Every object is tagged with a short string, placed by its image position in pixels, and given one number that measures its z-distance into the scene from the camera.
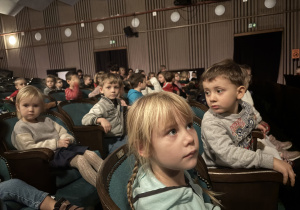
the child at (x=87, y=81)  6.50
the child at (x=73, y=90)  4.13
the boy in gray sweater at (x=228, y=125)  1.29
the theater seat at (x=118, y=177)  0.77
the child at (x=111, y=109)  2.60
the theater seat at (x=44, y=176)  1.69
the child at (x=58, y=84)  5.86
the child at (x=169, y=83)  4.86
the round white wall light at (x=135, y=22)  10.28
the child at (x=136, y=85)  3.53
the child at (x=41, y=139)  1.89
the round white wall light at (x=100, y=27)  10.97
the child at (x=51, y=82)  5.36
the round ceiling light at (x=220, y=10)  9.03
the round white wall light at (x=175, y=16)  9.66
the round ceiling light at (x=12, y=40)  12.80
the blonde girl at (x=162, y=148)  0.80
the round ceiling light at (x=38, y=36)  12.23
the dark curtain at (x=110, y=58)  10.83
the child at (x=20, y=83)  4.91
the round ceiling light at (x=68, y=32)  11.58
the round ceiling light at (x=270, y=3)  8.48
